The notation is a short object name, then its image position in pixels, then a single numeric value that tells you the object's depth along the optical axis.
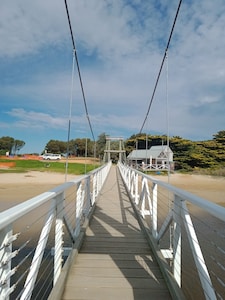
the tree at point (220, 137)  26.27
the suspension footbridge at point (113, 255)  1.12
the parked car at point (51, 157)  35.79
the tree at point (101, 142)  35.38
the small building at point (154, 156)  26.98
